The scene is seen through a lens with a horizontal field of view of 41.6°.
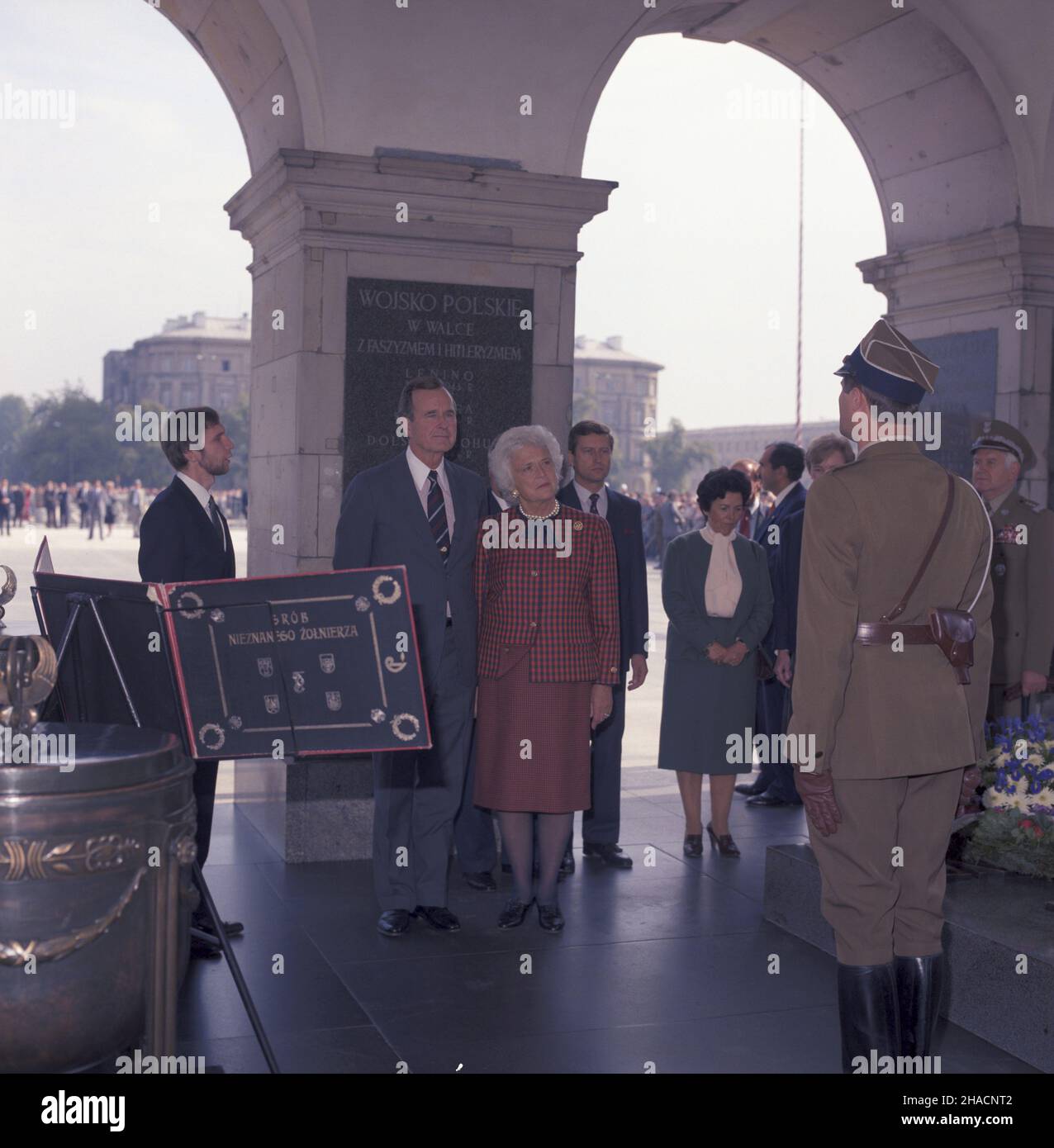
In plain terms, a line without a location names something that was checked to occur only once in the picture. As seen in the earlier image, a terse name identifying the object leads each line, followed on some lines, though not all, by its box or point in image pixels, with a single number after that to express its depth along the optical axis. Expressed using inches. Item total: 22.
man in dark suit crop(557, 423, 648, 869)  234.5
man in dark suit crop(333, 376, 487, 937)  201.6
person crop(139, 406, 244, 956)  190.1
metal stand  134.1
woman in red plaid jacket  195.5
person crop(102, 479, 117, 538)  1601.3
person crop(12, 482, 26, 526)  1633.9
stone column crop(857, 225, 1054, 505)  317.4
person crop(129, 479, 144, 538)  1943.9
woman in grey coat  243.0
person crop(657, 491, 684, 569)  1192.8
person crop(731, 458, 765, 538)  335.9
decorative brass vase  116.0
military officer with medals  230.2
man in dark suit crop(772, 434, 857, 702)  268.5
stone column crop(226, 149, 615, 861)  244.2
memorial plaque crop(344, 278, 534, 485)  251.3
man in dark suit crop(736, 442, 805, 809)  281.6
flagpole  1721.7
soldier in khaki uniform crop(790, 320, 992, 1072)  134.6
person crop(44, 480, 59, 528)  1817.2
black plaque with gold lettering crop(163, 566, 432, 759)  132.6
